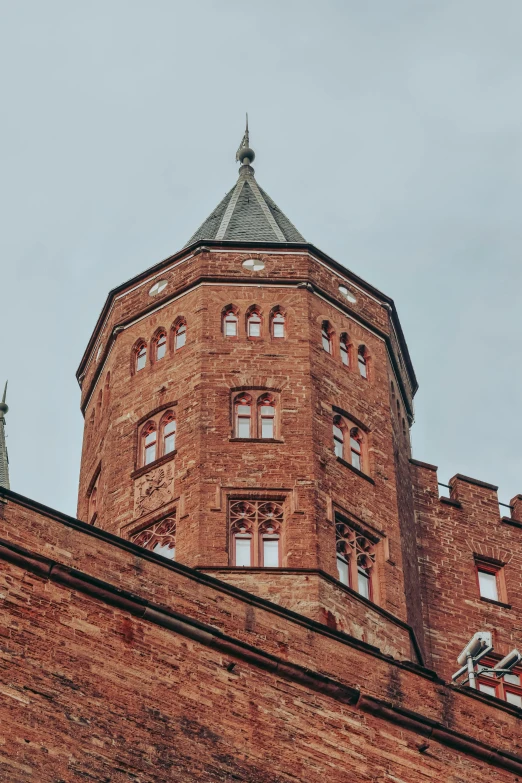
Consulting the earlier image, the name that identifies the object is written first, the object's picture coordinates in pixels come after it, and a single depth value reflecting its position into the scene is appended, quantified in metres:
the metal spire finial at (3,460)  46.34
